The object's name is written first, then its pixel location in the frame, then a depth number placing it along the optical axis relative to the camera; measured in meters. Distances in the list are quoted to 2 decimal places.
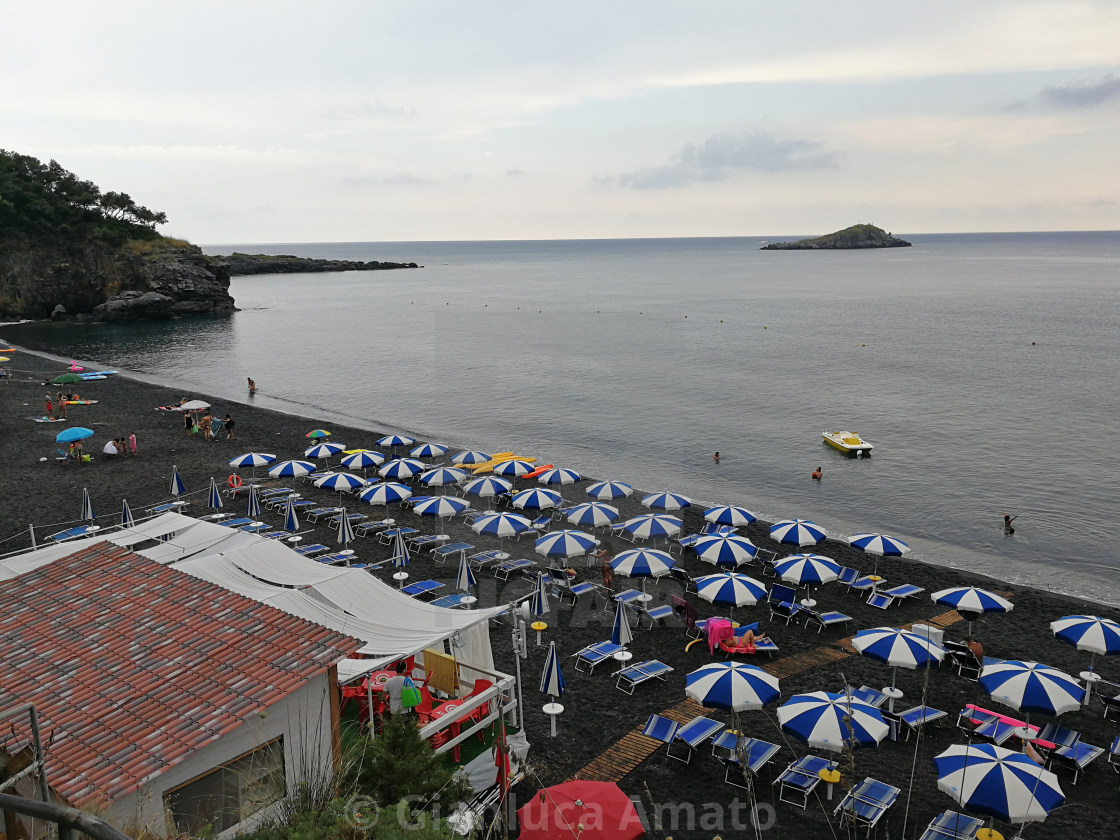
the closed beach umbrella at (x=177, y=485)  25.28
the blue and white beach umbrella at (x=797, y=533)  19.61
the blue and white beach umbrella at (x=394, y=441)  30.86
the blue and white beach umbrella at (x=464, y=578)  17.20
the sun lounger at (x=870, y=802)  10.22
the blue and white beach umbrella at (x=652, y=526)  19.83
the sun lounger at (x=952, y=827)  9.78
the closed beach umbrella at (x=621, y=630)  15.00
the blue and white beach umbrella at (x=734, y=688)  11.29
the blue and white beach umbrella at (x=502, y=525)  19.73
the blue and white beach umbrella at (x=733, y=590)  15.83
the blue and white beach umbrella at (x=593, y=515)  20.72
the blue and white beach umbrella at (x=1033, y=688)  11.64
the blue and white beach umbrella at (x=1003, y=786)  9.18
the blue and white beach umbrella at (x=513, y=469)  28.34
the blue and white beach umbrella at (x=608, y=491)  23.34
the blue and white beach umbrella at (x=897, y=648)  13.02
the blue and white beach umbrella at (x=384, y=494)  22.55
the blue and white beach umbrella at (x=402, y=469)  26.17
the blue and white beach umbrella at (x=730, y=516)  21.70
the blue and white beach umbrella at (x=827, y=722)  10.45
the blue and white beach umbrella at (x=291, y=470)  25.59
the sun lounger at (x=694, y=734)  11.81
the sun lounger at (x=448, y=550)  20.79
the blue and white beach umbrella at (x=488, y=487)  23.34
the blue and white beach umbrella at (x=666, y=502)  22.70
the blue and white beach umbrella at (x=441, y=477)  24.16
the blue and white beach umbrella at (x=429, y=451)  29.35
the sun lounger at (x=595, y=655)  14.81
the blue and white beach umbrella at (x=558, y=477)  24.69
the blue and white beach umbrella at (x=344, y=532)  20.80
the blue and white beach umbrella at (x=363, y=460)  26.37
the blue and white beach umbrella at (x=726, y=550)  18.00
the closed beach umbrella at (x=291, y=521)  22.62
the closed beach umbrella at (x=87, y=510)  22.06
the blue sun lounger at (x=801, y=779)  10.91
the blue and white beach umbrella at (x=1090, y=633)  13.76
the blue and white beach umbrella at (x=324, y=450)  28.55
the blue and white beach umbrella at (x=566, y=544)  18.31
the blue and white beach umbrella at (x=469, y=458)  28.12
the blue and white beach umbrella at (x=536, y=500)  22.36
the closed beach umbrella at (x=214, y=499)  23.31
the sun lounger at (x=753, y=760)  11.35
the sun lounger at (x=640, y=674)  14.16
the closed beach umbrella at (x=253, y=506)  22.83
